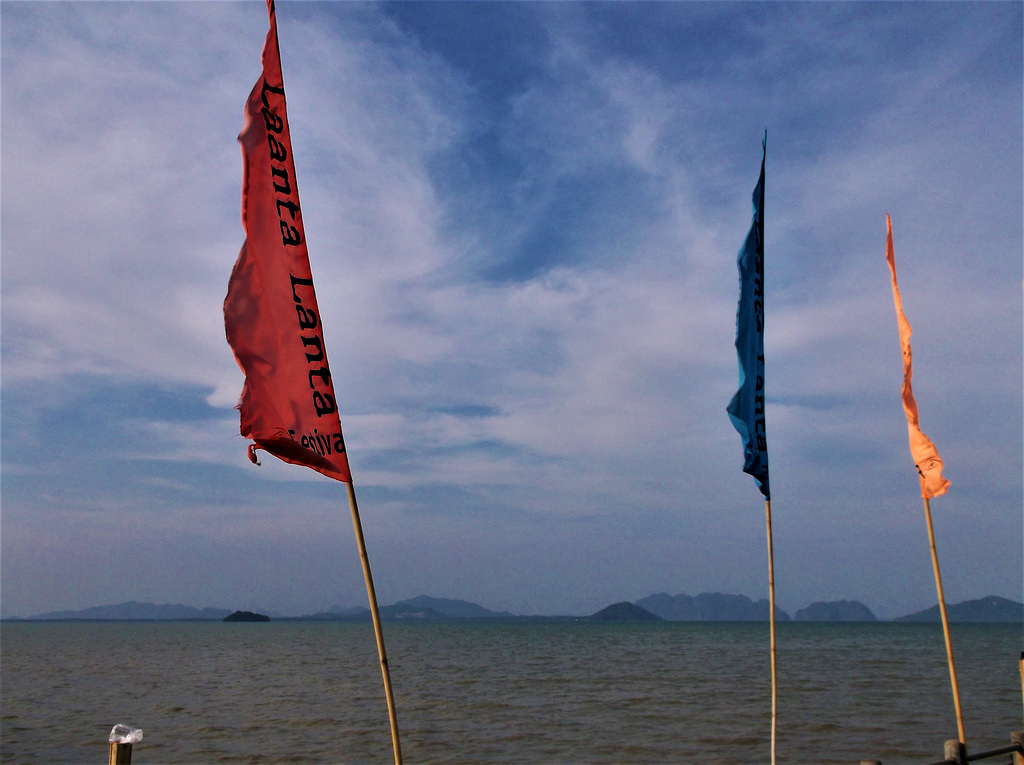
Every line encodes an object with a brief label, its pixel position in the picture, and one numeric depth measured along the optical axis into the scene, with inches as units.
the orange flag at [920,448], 337.4
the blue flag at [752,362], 293.8
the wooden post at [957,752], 322.1
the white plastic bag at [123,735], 190.1
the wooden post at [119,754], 192.7
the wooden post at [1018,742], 337.4
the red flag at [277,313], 197.3
